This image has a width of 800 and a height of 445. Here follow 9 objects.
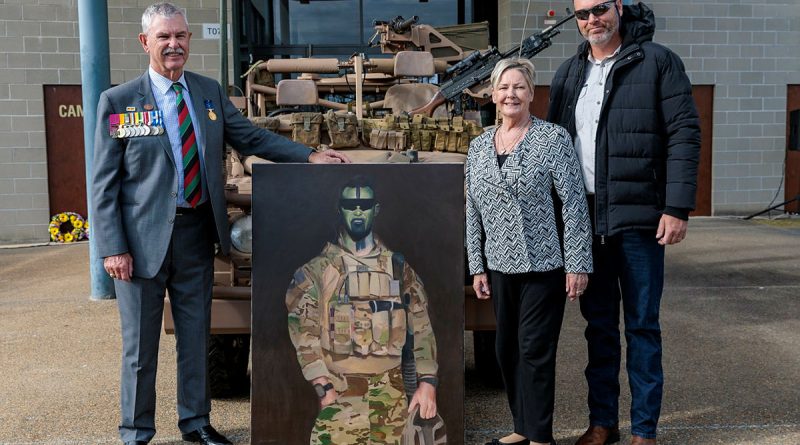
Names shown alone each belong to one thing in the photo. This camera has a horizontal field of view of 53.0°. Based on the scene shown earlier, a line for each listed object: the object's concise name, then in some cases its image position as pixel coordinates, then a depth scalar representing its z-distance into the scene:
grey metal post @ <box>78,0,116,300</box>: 7.27
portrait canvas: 3.27
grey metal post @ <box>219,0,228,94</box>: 10.44
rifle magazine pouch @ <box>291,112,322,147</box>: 4.59
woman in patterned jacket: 3.24
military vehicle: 3.90
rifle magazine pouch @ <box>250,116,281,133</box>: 4.75
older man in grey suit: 3.40
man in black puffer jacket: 3.35
